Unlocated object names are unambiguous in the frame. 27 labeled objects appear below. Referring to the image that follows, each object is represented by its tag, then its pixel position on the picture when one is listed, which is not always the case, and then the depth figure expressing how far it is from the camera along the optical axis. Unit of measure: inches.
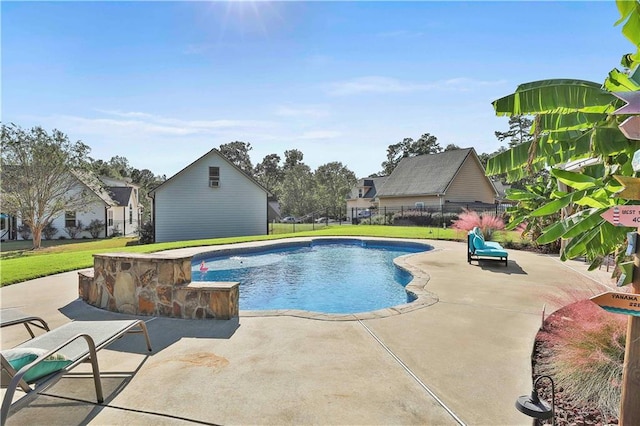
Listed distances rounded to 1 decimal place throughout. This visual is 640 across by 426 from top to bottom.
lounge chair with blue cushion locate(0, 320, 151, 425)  101.6
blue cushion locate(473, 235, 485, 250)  429.4
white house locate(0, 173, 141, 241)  1058.4
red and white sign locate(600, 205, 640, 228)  86.4
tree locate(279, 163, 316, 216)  2010.3
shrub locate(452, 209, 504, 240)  598.5
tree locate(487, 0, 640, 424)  129.0
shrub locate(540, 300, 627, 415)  121.0
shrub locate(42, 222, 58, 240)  1053.2
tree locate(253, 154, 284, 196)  3316.9
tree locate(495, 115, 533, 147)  2106.3
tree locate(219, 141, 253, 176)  3164.4
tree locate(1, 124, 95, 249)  875.4
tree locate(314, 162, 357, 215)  2009.1
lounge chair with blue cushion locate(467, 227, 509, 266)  414.3
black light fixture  90.7
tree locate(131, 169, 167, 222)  1999.5
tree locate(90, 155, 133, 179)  2152.3
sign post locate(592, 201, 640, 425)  84.8
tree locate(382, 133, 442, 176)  2810.0
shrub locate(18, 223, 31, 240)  1062.7
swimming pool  344.5
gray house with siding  895.1
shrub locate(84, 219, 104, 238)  1109.1
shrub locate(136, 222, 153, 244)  888.9
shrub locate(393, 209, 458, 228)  1070.4
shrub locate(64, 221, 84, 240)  1088.8
